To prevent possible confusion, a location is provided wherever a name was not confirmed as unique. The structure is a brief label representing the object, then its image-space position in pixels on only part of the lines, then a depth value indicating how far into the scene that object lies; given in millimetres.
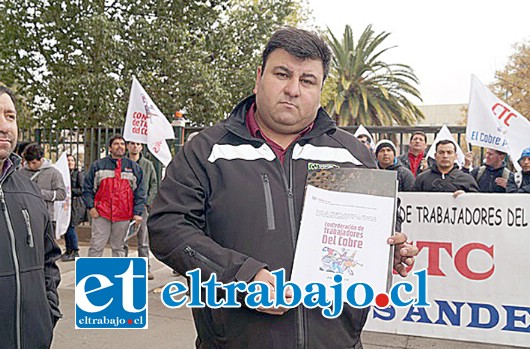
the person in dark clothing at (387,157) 7430
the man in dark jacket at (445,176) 6293
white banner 5363
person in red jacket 7594
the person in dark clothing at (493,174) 7039
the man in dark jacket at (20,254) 2488
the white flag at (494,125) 7016
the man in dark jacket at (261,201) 2020
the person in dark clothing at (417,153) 8367
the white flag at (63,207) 8922
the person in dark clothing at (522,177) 6594
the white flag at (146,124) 8727
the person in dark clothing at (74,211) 9453
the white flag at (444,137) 8247
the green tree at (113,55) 14758
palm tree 28500
